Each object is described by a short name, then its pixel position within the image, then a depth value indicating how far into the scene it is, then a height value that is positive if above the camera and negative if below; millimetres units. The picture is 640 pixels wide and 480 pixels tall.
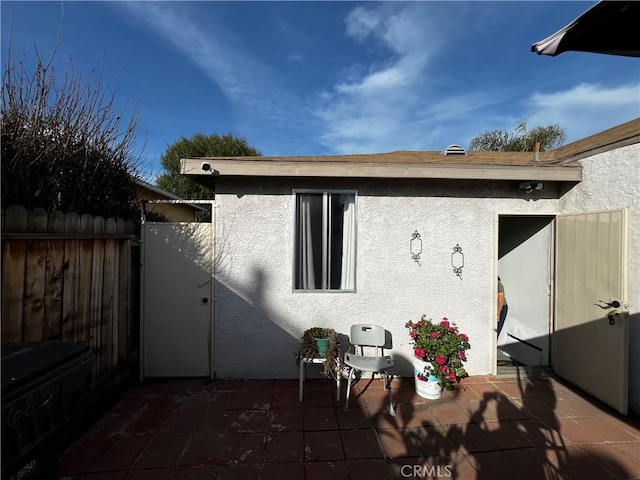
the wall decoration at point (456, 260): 4016 -244
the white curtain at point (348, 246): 3982 -63
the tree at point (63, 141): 2537 +1025
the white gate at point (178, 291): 3957 -700
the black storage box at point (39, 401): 1393 -890
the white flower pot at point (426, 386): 3512 -1770
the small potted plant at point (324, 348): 3416 -1300
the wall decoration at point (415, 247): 3984 -67
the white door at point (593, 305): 3178 -752
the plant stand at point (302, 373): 3398 -1583
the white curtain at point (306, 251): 3979 -137
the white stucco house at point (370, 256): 3908 -203
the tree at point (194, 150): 15992 +5391
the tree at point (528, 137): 15680 +5930
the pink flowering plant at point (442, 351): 3459 -1326
